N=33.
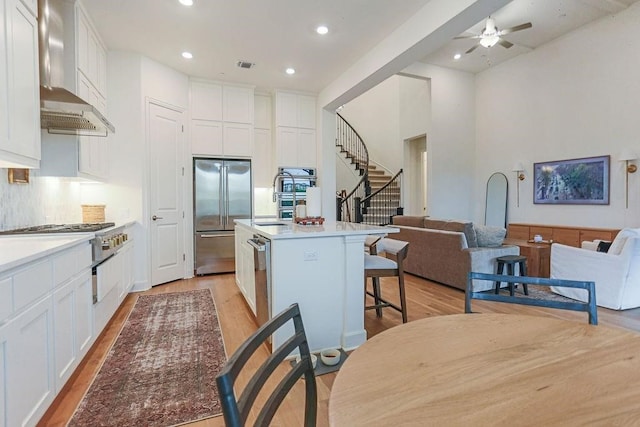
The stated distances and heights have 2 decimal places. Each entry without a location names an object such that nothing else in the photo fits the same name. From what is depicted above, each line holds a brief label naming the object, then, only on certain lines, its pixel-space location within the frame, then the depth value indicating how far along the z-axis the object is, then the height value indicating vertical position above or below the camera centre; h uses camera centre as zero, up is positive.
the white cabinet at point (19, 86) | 1.99 +0.79
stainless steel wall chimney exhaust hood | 2.60 +0.96
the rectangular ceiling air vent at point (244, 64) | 4.70 +2.08
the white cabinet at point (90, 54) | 3.25 +1.70
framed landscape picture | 5.21 +0.40
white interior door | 4.57 +0.15
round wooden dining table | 0.67 -0.44
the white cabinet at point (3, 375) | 1.36 -0.73
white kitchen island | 2.48 -0.60
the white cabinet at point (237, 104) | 5.45 +1.72
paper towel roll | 3.50 +0.05
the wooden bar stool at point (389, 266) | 2.89 -0.55
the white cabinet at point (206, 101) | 5.25 +1.70
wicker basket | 3.86 -0.12
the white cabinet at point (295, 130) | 5.82 +1.37
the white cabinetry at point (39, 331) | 1.42 -0.67
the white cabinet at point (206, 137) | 5.23 +1.11
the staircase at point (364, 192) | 8.26 +0.34
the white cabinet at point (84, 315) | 2.24 -0.80
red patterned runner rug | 1.87 -1.20
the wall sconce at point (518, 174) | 6.38 +0.62
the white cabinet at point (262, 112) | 5.97 +1.73
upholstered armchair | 3.43 -0.74
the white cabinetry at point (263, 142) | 5.95 +1.16
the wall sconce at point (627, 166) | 4.77 +0.58
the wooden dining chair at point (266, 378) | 0.59 -0.40
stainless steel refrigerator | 5.20 -0.06
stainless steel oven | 5.81 +0.34
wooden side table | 4.69 -0.81
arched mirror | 6.75 +0.10
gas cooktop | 2.46 -0.20
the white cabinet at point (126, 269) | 3.54 -0.77
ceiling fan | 4.52 +2.45
